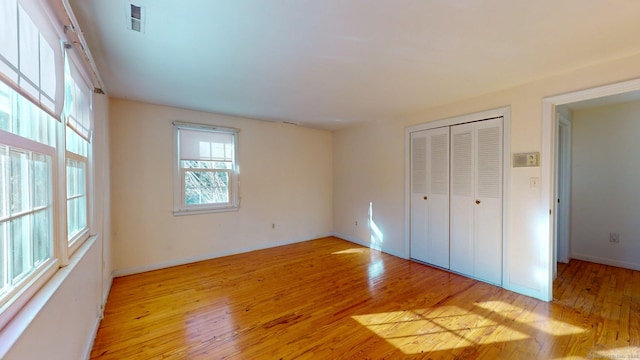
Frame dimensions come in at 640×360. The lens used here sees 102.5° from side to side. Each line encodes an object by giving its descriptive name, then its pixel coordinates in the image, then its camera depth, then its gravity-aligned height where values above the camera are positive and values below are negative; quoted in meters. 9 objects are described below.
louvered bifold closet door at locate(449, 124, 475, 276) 3.37 -0.33
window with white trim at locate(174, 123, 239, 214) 3.91 +0.14
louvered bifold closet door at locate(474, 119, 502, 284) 3.10 -0.31
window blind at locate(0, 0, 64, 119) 1.00 +0.57
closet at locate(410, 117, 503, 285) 3.15 -0.29
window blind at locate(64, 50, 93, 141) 1.73 +0.61
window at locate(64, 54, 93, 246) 1.78 +0.24
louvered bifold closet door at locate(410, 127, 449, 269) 3.64 -0.29
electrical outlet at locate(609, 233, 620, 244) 3.63 -0.88
